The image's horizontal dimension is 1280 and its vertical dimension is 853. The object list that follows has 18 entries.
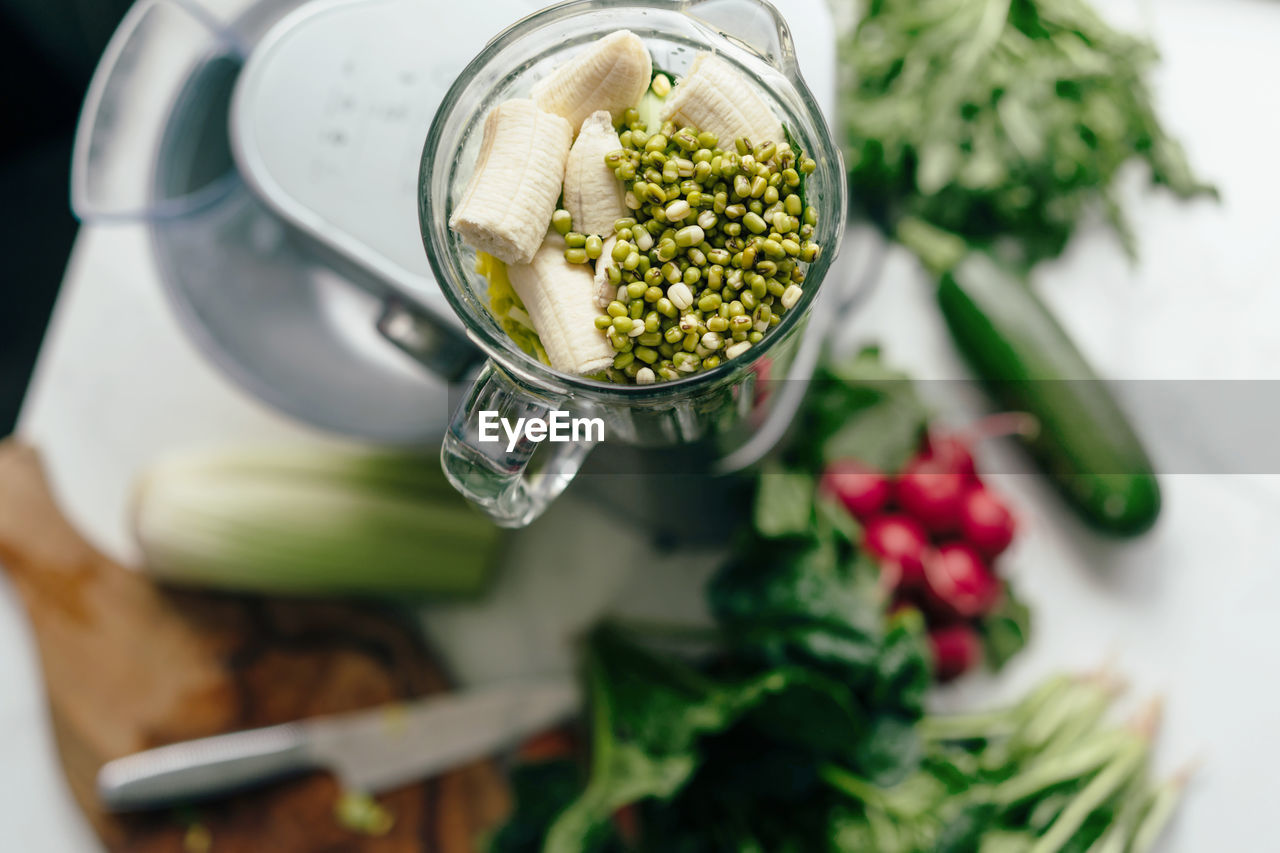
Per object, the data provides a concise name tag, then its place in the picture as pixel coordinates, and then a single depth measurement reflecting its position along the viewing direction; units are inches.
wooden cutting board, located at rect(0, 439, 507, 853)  38.5
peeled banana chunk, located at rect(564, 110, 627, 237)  18.3
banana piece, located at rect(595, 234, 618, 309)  18.3
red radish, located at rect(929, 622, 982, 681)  37.6
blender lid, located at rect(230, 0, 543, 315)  25.2
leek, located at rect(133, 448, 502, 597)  38.6
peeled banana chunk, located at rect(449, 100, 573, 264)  17.4
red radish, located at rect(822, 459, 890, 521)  37.7
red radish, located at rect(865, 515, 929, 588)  37.5
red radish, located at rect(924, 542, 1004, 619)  37.1
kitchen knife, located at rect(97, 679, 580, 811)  37.4
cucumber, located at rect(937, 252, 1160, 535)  37.3
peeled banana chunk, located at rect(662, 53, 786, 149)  18.2
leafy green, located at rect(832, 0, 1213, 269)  37.1
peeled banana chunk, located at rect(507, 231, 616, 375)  18.1
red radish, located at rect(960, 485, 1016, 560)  36.9
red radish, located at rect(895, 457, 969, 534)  37.8
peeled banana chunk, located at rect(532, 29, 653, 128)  17.8
